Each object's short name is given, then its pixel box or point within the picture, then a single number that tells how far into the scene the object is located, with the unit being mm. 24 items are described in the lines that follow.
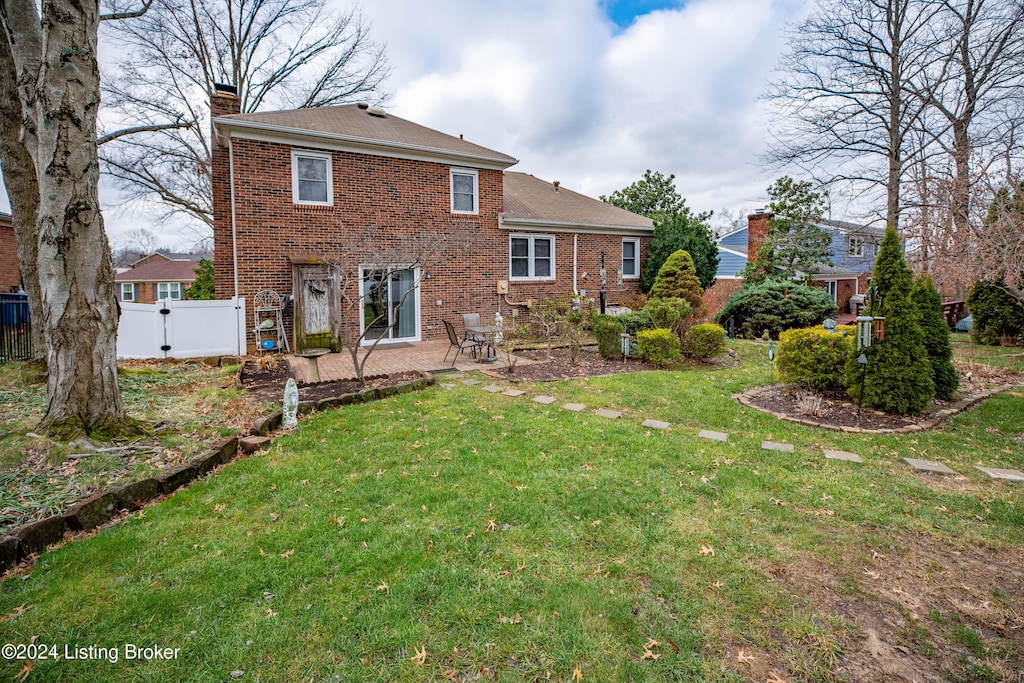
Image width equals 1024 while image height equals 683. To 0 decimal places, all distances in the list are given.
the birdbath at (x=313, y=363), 7998
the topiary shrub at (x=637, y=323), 11576
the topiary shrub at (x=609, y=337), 10664
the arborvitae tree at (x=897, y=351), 6527
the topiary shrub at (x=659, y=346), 10219
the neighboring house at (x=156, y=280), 41125
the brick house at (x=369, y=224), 11398
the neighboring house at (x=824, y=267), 21922
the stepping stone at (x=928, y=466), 4746
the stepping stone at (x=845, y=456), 5000
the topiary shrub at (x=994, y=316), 13227
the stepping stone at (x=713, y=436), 5579
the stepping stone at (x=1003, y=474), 4555
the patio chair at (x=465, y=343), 10305
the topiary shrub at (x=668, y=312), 11438
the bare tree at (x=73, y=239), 4516
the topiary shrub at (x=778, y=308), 14969
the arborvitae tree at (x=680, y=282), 14312
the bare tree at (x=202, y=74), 18219
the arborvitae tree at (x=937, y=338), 7234
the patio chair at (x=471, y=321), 11875
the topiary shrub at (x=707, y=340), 10652
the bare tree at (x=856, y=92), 14031
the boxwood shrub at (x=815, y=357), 7414
